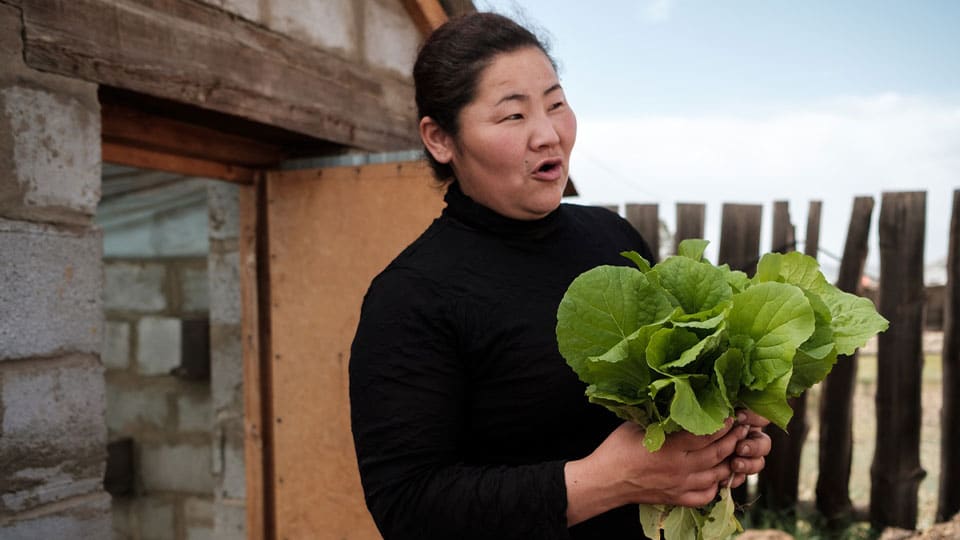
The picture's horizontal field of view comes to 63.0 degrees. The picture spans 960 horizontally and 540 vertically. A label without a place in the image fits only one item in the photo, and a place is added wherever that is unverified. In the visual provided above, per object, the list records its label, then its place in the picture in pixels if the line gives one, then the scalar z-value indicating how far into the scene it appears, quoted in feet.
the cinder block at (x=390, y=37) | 10.27
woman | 4.17
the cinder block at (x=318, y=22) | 8.70
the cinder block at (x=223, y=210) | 10.54
